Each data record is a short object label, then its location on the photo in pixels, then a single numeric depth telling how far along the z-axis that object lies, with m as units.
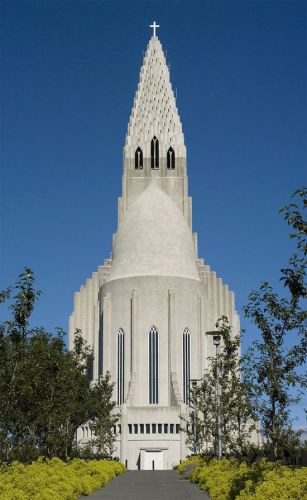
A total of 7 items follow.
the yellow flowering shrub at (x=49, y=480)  22.53
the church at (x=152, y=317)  97.88
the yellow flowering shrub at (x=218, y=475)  26.11
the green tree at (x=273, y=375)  27.81
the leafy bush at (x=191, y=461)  49.09
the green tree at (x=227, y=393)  40.56
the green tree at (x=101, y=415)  73.37
